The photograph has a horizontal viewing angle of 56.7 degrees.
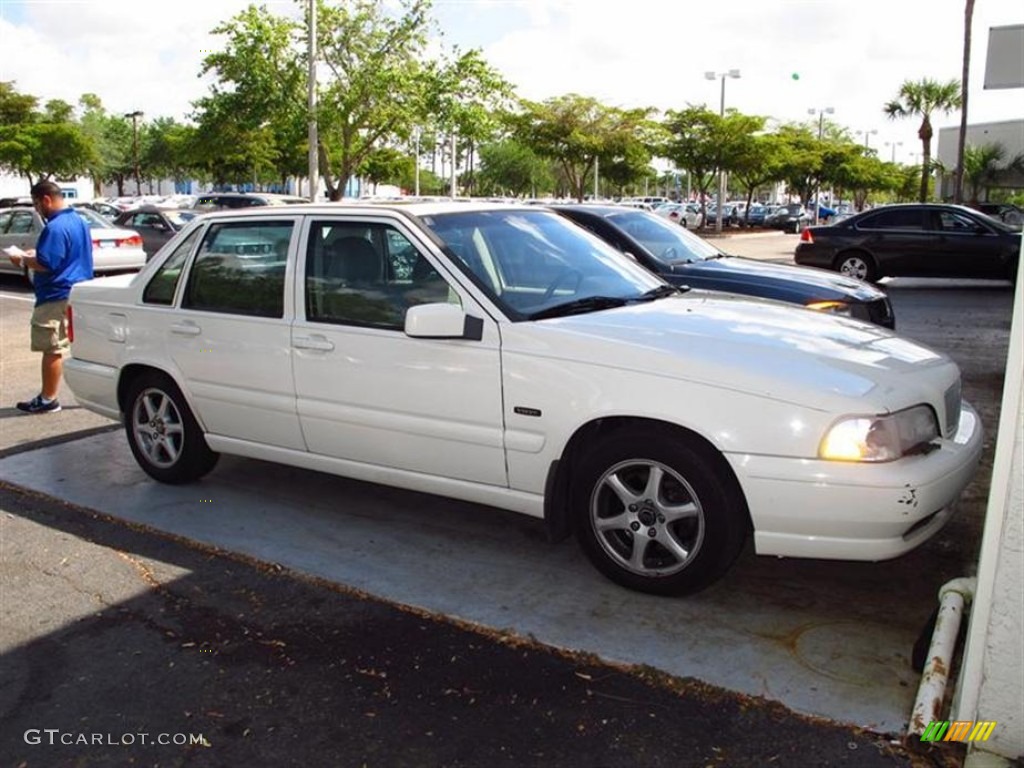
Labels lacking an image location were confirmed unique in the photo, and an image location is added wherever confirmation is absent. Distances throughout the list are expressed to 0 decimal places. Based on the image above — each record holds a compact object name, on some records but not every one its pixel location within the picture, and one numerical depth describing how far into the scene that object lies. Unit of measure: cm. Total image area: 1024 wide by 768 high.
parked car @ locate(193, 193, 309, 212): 1966
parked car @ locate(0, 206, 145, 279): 1762
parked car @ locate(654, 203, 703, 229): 4653
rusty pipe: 302
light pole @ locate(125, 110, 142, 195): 6109
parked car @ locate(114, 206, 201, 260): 2041
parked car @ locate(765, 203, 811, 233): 4572
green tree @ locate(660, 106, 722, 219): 3912
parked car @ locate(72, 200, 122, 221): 3142
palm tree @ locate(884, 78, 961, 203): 4403
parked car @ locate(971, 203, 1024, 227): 2278
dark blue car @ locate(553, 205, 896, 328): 794
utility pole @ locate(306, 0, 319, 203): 2334
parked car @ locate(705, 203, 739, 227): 5149
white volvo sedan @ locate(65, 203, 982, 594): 364
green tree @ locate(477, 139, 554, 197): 6838
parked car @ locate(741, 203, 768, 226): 5095
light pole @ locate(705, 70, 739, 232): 4097
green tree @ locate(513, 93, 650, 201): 3753
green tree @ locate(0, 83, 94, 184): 5047
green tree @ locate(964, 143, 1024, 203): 4519
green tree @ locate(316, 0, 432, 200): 2462
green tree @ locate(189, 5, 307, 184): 2420
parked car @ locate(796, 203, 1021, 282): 1589
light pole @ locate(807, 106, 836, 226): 5249
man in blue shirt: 755
